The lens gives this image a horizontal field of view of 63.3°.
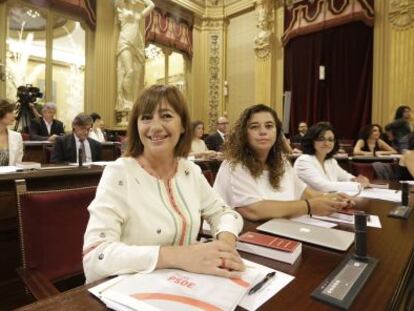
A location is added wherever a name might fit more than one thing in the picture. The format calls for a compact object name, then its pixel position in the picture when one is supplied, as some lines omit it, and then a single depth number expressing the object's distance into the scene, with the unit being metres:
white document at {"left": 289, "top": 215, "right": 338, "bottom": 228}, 1.35
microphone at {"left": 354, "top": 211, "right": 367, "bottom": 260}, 0.97
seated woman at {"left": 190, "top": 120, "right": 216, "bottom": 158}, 5.12
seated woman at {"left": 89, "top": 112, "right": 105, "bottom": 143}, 5.55
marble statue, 6.40
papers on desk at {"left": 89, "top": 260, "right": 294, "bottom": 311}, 0.67
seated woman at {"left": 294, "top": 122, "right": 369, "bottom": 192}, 2.35
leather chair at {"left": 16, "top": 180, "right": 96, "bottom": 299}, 1.18
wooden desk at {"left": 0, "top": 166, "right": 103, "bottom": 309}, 1.82
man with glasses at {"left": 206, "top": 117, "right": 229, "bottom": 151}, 5.63
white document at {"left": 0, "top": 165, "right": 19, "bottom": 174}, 2.19
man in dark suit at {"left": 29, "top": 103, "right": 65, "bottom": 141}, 5.02
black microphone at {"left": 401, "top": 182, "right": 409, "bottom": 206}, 1.67
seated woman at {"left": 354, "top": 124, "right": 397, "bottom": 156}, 5.16
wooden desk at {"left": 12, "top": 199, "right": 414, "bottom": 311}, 0.71
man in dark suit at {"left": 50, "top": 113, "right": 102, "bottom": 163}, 3.60
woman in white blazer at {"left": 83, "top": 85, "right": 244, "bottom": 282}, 0.83
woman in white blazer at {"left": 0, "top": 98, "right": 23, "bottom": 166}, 3.06
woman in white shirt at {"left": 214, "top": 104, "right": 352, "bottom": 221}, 1.48
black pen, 0.77
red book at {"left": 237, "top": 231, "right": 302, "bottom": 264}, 0.94
